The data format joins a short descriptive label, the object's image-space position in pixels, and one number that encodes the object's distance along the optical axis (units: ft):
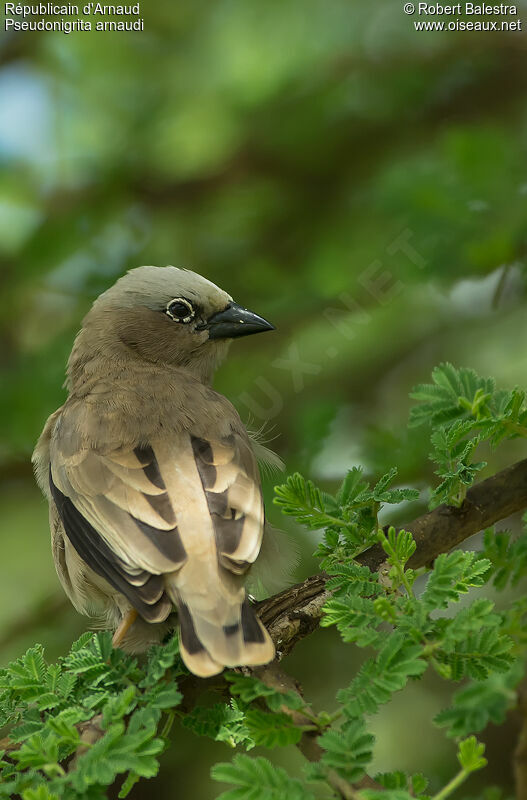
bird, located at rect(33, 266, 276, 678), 20.76
